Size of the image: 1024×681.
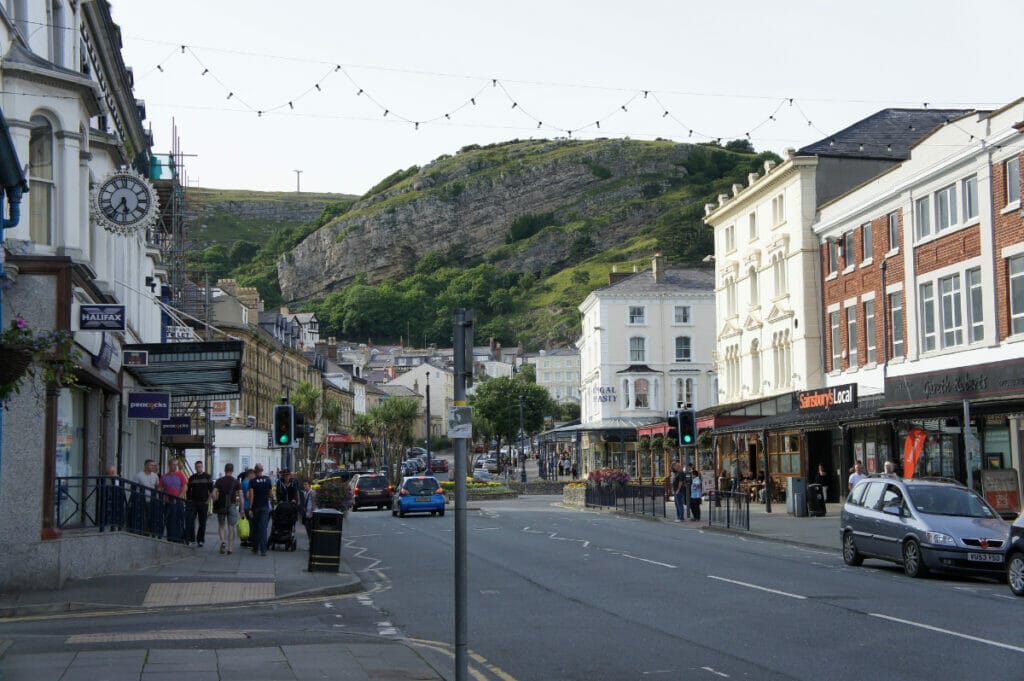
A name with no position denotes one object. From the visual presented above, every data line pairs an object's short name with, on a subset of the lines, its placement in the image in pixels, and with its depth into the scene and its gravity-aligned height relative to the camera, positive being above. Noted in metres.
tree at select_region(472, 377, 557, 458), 99.06 +2.22
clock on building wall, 23.47 +4.51
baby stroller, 25.84 -1.88
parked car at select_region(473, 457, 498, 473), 102.22 -2.70
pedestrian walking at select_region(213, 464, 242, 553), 25.09 -1.47
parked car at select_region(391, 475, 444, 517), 44.00 -2.29
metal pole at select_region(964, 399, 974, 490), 25.23 -0.31
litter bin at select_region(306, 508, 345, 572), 21.12 -1.87
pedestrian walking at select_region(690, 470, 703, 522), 37.72 -2.02
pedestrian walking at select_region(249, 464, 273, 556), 24.70 -1.47
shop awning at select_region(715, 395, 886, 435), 36.38 +0.29
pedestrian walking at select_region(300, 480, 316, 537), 29.98 -1.67
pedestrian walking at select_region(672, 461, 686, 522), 38.59 -1.94
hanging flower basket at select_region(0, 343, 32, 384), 10.62 +0.66
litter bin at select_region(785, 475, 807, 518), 37.28 -2.04
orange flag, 34.38 -0.60
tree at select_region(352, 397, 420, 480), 108.44 +0.58
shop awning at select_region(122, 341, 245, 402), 25.50 +1.50
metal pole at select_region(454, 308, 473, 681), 9.18 -1.04
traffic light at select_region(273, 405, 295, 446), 27.12 +0.19
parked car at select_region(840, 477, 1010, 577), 19.14 -1.64
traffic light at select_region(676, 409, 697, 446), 33.88 +0.11
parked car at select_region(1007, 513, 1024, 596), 17.05 -1.86
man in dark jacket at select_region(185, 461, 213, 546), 26.50 -1.35
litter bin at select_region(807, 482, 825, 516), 36.94 -2.15
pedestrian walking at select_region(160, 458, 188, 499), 25.31 -0.97
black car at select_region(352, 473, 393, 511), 52.19 -2.43
